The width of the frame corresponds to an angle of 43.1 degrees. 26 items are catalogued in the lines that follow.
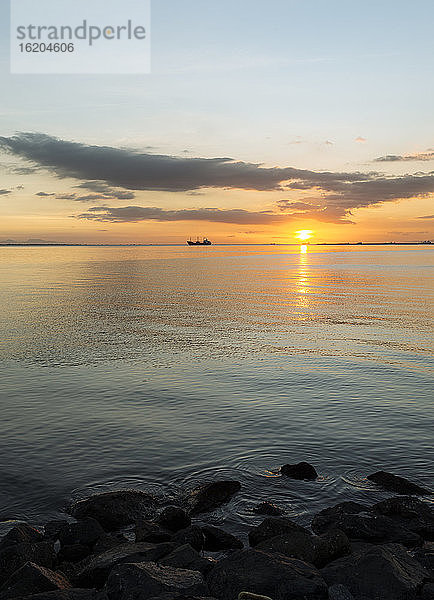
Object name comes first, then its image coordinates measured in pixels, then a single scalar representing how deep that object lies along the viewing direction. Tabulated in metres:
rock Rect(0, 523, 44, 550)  13.12
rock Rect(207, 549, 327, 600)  10.41
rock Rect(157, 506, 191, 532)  14.83
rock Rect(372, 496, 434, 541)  14.36
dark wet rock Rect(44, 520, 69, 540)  14.28
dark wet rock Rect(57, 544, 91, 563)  13.33
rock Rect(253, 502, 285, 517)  15.88
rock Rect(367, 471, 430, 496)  17.20
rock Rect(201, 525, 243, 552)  13.80
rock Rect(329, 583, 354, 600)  10.29
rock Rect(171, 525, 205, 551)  13.36
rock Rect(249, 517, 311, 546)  13.69
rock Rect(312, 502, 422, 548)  13.77
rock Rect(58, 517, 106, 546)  13.89
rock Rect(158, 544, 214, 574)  11.83
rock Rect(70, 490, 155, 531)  15.34
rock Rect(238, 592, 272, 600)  10.15
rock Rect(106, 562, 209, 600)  10.43
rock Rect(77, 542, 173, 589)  11.82
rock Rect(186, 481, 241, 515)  16.14
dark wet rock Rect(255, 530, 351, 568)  12.15
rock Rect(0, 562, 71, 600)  10.80
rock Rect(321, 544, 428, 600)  10.38
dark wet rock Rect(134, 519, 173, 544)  13.60
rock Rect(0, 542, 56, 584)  12.00
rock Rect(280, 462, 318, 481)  18.25
